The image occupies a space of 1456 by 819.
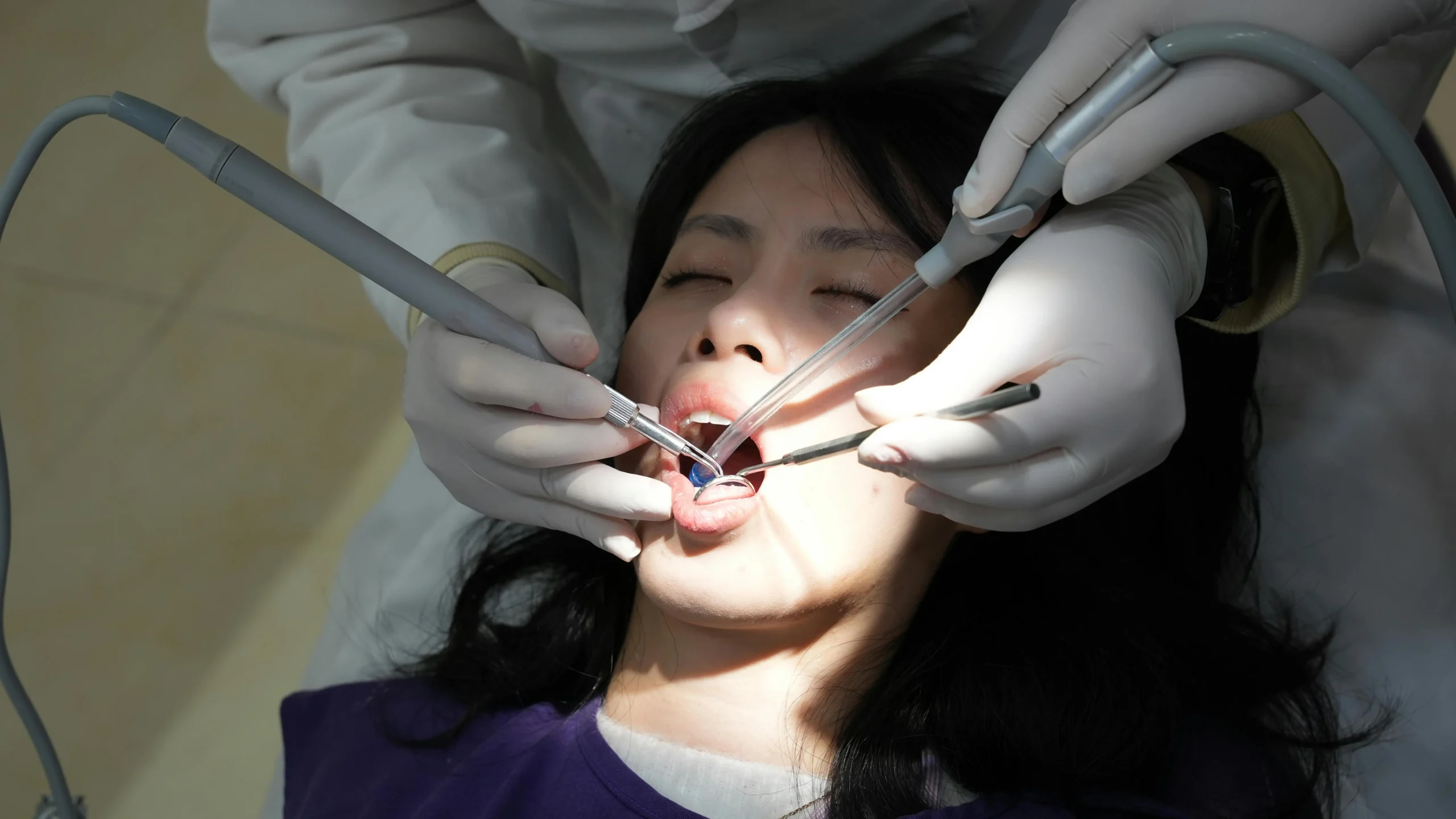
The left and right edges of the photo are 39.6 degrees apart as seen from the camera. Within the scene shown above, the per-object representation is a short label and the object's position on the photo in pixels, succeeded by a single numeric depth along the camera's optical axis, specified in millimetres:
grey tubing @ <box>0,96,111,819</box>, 612
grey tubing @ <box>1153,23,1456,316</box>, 533
